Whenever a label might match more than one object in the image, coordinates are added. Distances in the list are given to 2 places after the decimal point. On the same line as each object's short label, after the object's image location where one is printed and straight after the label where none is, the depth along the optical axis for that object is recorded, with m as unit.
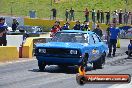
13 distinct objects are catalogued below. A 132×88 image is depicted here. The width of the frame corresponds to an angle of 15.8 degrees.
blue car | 14.84
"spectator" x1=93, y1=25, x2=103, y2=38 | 28.54
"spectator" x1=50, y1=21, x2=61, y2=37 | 29.24
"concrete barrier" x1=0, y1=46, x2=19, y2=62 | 20.12
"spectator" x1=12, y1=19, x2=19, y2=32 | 31.58
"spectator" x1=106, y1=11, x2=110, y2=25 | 45.46
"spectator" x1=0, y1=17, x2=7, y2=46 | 20.84
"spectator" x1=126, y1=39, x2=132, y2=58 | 23.34
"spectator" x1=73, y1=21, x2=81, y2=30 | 28.53
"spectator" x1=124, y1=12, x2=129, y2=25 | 47.15
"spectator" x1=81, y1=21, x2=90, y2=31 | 28.78
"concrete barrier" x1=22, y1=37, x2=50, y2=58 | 22.66
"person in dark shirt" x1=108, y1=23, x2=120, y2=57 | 23.52
